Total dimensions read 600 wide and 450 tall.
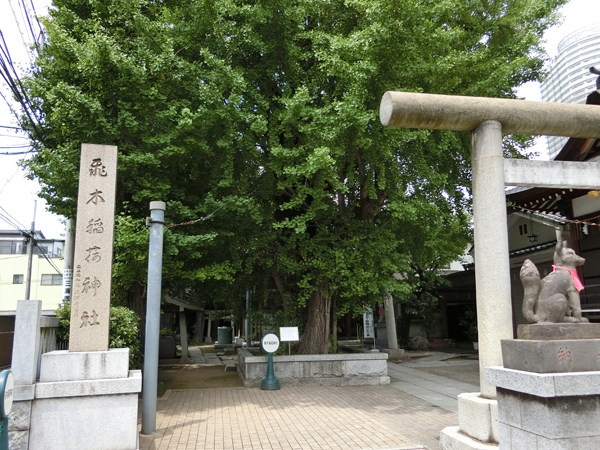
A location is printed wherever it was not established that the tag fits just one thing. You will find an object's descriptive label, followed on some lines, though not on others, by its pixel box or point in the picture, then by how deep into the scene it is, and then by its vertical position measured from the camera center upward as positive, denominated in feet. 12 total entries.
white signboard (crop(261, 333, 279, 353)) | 38.34 -3.37
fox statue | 17.08 +0.35
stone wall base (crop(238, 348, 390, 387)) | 40.32 -5.95
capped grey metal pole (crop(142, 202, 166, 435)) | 24.25 -0.76
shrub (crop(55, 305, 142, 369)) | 29.37 -1.73
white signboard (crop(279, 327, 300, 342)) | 39.40 -2.70
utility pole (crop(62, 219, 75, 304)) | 34.15 +3.59
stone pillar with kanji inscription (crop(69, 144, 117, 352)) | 22.08 +2.76
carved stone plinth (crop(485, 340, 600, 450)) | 14.78 -3.09
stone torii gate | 20.27 +6.30
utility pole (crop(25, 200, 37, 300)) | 72.20 +10.26
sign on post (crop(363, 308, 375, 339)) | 67.72 -3.51
